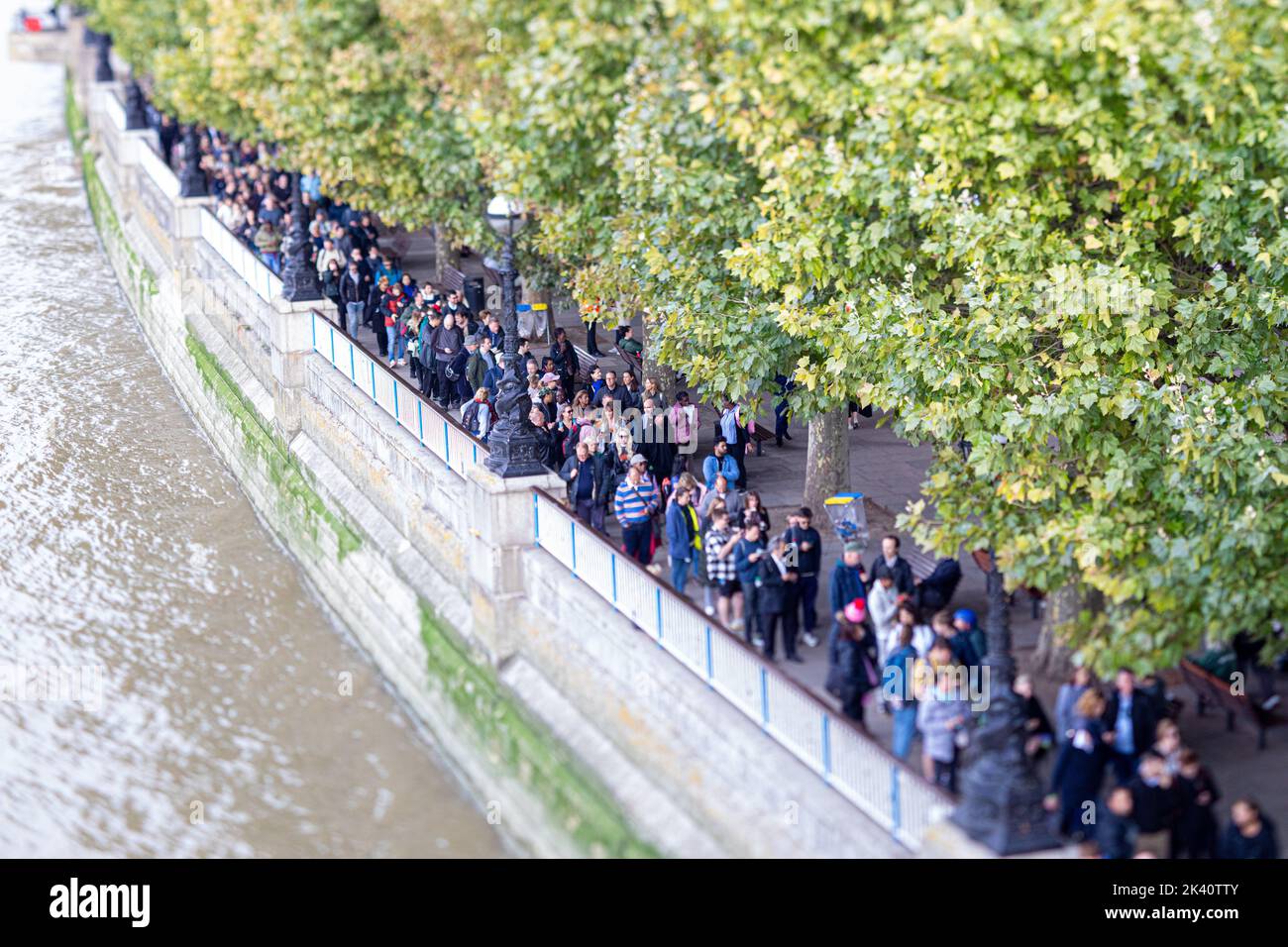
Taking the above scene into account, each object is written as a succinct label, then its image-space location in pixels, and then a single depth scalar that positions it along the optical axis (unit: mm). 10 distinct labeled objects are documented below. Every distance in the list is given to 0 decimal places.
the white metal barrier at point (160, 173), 35438
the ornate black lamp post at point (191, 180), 32875
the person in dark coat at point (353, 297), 29047
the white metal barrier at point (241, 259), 27234
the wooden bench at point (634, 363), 26520
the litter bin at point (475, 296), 30839
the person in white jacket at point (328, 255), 29750
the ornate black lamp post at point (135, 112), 42906
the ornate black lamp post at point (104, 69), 53688
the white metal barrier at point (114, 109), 46062
